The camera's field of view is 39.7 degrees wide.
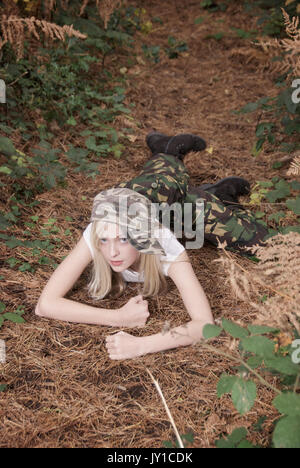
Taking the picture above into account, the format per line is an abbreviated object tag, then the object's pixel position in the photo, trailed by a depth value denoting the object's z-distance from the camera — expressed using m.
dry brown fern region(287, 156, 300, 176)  2.22
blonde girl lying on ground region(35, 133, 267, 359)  2.23
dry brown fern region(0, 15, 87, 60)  2.79
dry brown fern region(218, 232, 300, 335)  1.61
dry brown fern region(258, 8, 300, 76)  2.19
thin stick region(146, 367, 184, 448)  1.67
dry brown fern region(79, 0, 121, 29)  4.11
